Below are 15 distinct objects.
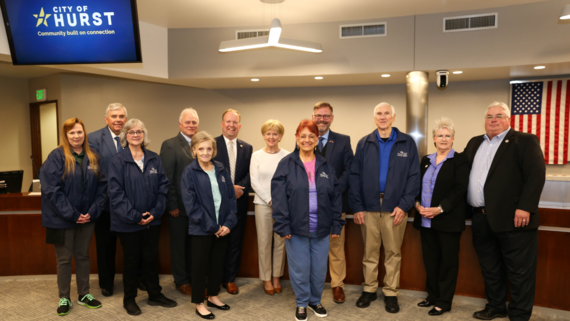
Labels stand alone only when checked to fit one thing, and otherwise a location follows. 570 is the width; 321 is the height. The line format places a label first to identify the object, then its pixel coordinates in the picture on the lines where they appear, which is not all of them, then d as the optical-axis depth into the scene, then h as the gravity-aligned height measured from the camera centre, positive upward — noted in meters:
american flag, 6.18 +0.40
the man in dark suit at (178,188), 3.51 -0.45
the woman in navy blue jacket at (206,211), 3.07 -0.59
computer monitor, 4.33 -0.47
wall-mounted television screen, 3.90 +1.20
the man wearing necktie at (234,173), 3.69 -0.33
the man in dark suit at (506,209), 2.88 -0.56
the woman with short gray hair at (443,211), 3.10 -0.61
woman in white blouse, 3.54 -0.62
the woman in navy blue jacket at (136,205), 3.10 -0.54
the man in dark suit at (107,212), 3.58 -0.68
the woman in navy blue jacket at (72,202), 3.10 -0.52
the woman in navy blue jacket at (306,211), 3.03 -0.58
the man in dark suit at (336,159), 3.51 -0.19
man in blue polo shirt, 3.23 -0.48
